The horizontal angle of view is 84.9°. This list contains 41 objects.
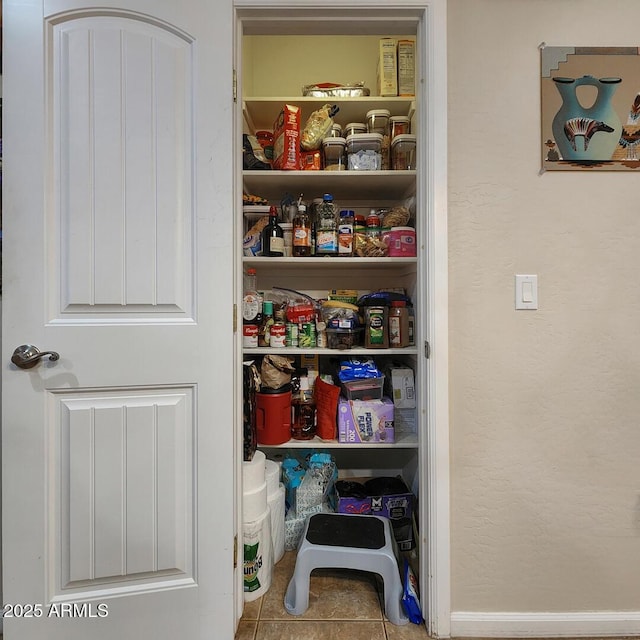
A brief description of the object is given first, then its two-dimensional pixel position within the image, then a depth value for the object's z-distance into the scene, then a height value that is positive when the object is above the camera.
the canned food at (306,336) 1.64 -0.09
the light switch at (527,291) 1.17 +0.09
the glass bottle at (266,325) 1.64 -0.04
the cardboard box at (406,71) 1.66 +1.17
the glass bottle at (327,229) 1.60 +0.40
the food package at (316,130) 1.60 +0.86
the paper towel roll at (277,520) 1.47 -0.87
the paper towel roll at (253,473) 1.33 -0.60
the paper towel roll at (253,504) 1.32 -0.71
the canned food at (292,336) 1.64 -0.09
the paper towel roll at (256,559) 1.30 -0.91
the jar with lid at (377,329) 1.58 -0.05
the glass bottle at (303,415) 1.64 -0.46
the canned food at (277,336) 1.62 -0.09
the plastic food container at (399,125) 1.61 +0.89
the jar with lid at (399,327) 1.57 -0.04
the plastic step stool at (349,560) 1.23 -0.87
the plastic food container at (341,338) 1.60 -0.10
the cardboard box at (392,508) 1.57 -0.86
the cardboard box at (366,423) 1.57 -0.48
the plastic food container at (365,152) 1.59 +0.76
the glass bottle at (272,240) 1.60 +0.36
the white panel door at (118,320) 1.00 -0.01
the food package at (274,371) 1.61 -0.25
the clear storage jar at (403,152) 1.55 +0.75
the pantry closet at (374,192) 1.16 +0.58
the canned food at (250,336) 1.60 -0.09
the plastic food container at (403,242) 1.54 +0.33
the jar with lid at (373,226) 1.64 +0.43
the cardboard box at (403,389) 1.65 -0.34
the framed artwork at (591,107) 1.14 +0.69
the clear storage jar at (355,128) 1.63 +0.88
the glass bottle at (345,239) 1.61 +0.36
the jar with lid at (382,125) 1.62 +0.91
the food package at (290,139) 1.57 +0.81
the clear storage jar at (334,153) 1.58 +0.76
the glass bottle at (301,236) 1.60 +0.37
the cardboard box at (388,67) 1.65 +1.19
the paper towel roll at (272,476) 1.47 -0.68
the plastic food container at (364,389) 1.62 -0.33
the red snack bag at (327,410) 1.59 -0.43
